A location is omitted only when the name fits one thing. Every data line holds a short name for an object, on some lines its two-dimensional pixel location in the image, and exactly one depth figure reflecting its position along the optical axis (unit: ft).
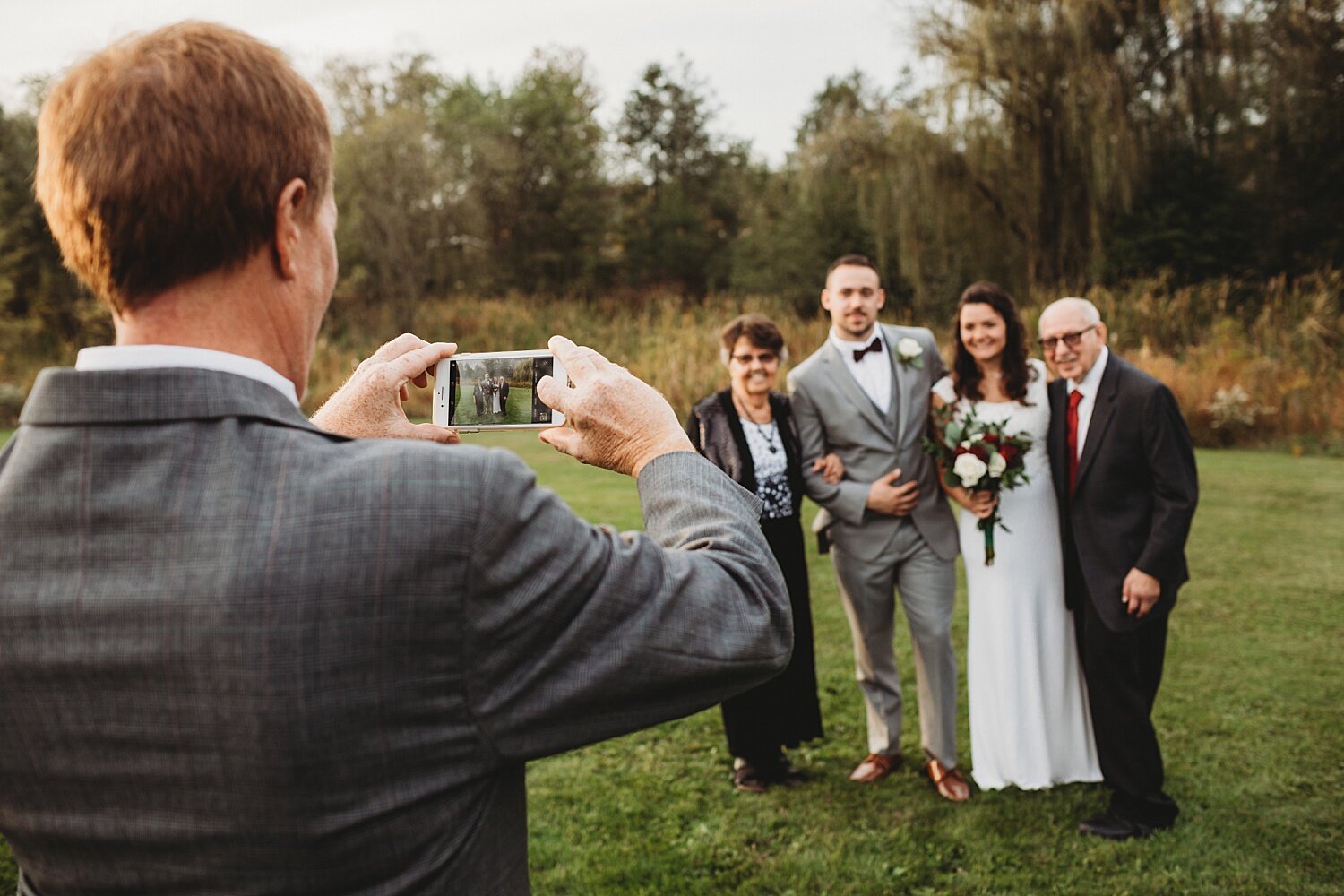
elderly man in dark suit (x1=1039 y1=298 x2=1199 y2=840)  13.34
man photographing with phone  3.03
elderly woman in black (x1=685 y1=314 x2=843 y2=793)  15.48
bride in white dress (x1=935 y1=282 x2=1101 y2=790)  15.19
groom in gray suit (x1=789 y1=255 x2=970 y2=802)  15.83
